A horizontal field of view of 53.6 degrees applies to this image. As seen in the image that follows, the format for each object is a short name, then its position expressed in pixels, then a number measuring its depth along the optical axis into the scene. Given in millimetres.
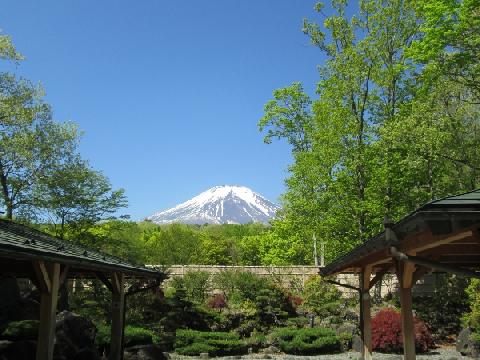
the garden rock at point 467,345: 17550
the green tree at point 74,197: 24594
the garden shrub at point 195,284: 25594
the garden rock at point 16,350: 10477
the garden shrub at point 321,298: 23547
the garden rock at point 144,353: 13797
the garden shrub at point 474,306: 18609
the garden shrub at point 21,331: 11359
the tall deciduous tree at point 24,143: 22891
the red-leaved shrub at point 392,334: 18808
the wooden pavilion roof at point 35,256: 4961
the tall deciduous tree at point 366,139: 23391
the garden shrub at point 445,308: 21828
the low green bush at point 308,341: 18969
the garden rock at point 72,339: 11500
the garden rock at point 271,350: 19628
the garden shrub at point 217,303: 24188
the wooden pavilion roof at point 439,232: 3627
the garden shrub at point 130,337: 15623
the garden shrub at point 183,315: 21594
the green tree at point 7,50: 20656
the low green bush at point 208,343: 18625
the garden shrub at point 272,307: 22578
